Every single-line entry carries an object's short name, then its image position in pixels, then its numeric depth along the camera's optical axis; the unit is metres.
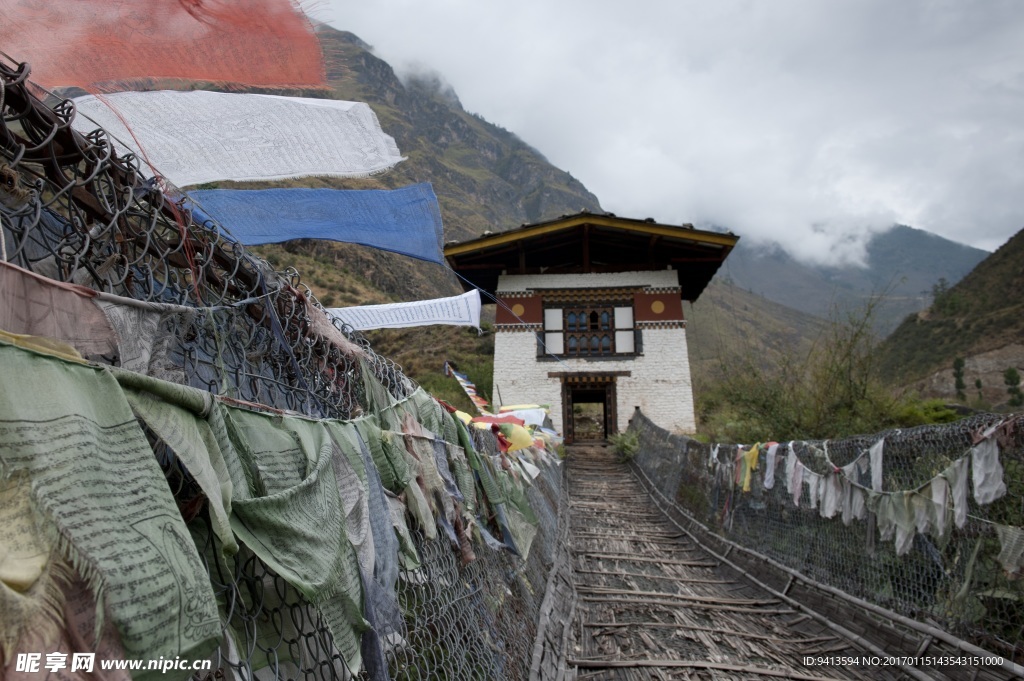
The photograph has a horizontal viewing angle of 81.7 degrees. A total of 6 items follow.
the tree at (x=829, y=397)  11.02
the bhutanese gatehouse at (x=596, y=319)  19.05
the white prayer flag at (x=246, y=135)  3.77
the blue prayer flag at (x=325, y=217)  5.03
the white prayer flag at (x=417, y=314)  9.59
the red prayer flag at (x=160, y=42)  2.69
